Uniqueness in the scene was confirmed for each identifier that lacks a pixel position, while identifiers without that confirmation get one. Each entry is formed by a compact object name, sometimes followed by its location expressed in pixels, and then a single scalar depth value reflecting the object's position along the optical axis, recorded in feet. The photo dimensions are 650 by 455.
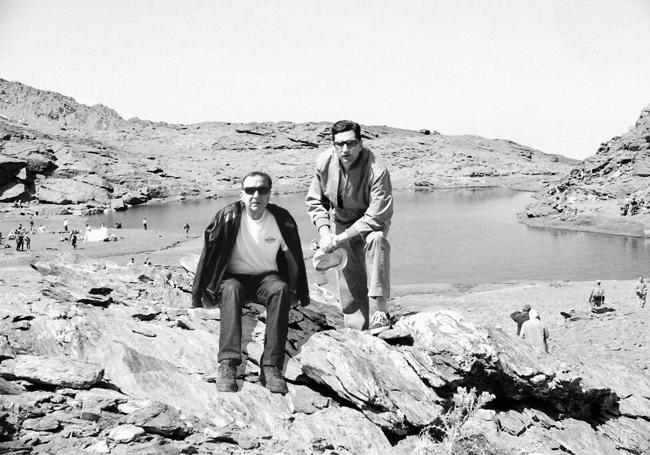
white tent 141.49
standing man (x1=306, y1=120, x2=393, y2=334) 20.13
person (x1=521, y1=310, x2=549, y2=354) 31.45
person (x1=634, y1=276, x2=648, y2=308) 63.21
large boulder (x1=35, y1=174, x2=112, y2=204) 260.01
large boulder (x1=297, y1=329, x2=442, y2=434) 16.66
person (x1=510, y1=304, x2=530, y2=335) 36.92
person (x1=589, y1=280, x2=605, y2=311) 60.64
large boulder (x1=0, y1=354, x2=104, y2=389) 14.62
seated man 16.67
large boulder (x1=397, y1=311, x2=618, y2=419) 18.26
